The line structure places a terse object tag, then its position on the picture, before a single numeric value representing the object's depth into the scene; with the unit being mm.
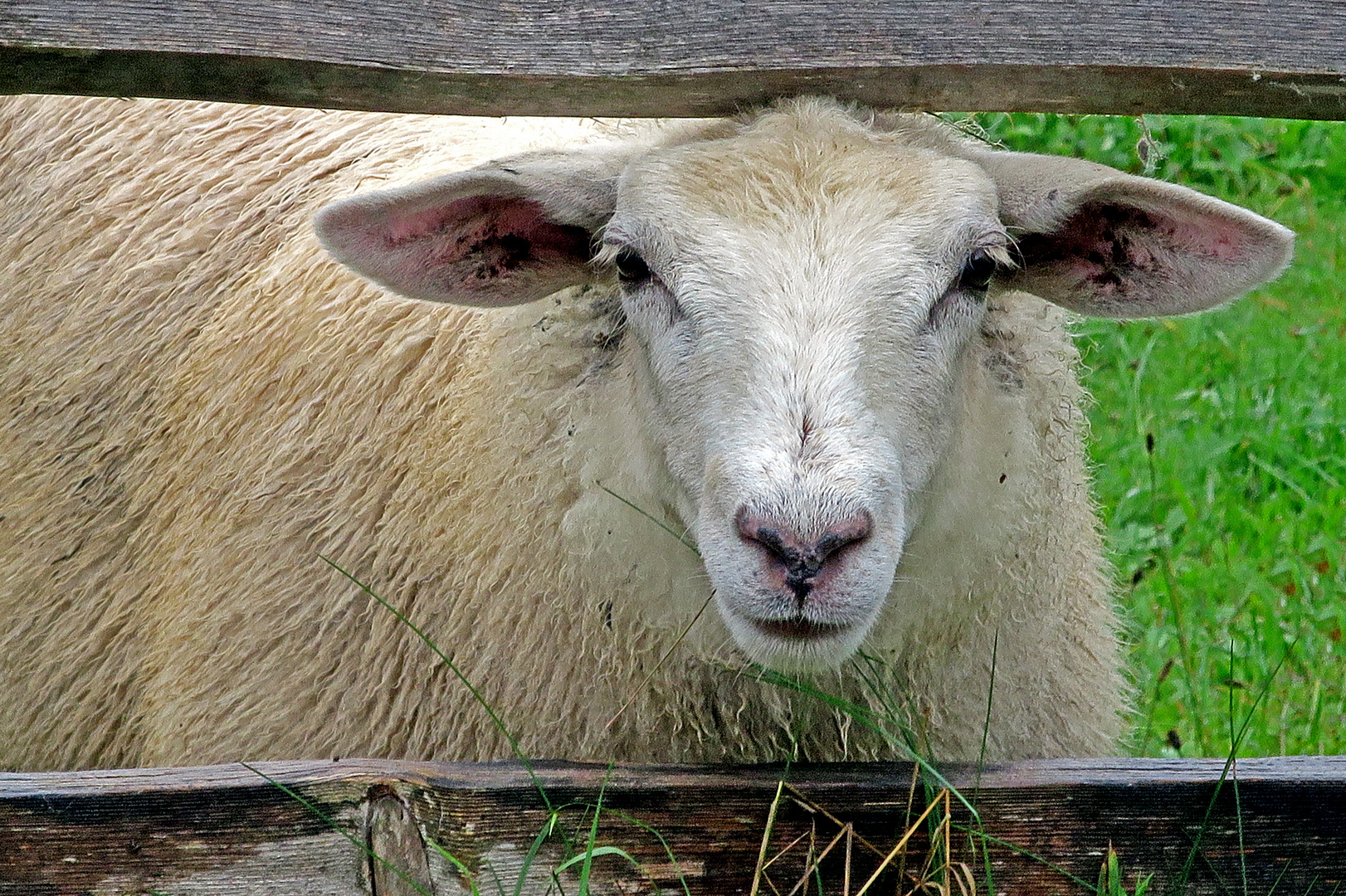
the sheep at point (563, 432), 4582
